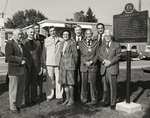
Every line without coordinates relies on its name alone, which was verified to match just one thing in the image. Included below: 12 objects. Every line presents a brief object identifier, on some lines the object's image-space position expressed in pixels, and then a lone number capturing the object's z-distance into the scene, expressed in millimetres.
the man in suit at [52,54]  5004
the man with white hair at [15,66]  4128
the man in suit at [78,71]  4759
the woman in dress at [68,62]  4658
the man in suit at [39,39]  4821
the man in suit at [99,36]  4692
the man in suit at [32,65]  4646
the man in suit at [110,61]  4438
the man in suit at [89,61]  4627
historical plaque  4447
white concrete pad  4342
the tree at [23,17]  56083
